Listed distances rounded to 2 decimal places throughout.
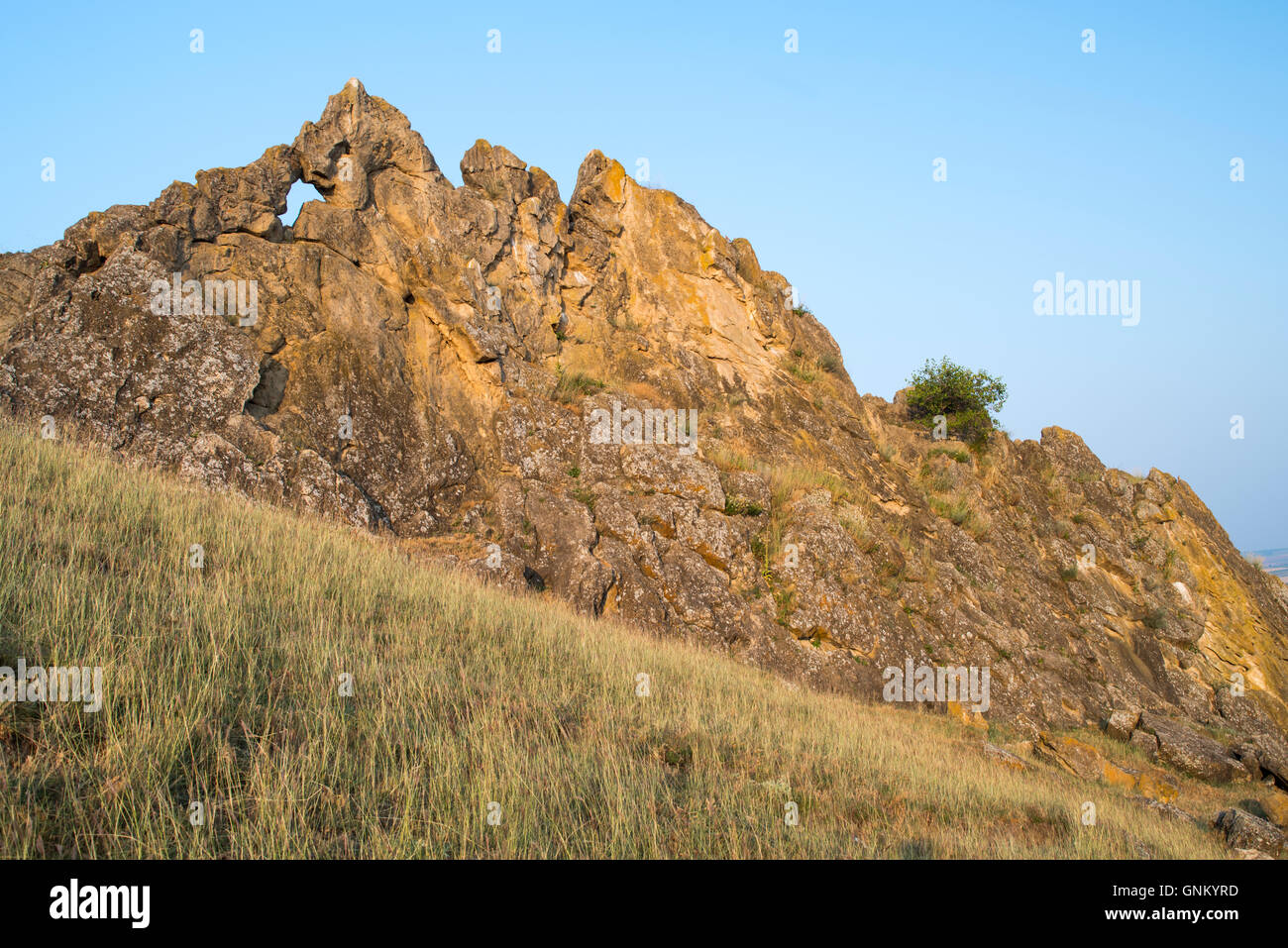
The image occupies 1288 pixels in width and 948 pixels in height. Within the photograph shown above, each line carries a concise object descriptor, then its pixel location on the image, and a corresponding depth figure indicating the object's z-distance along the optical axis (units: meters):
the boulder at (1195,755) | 14.02
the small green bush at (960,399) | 24.28
